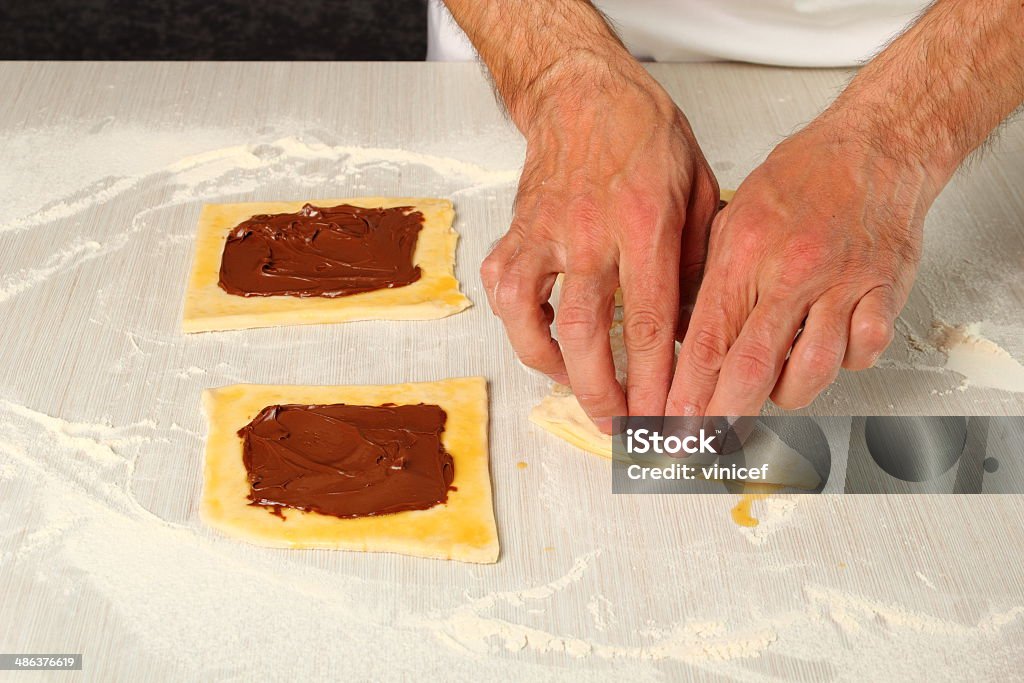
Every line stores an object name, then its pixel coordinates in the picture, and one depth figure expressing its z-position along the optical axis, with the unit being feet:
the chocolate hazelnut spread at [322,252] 4.51
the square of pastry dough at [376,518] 3.55
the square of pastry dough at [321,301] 4.37
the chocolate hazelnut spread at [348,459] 3.65
